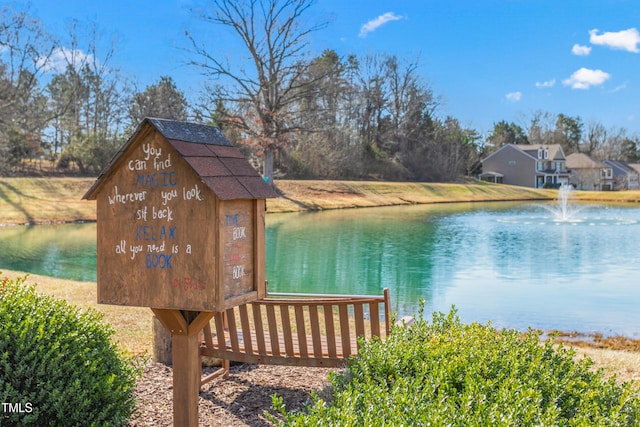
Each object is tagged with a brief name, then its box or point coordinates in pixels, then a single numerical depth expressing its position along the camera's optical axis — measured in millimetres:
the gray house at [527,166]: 76750
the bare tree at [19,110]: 36969
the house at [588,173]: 73688
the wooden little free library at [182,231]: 3842
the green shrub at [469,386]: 2584
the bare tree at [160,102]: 49156
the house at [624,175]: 75162
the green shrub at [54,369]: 3676
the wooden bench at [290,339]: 5266
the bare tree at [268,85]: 39250
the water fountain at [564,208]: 33097
